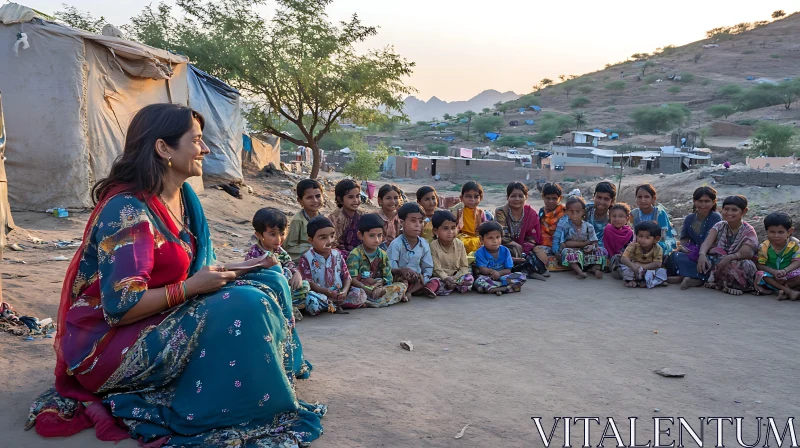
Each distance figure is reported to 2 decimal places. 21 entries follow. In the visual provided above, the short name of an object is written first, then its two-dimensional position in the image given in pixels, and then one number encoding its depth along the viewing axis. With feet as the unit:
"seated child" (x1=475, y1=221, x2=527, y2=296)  20.12
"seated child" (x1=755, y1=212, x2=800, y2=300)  19.49
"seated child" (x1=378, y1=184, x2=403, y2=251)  20.80
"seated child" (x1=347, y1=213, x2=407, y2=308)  17.79
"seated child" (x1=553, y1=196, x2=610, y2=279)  23.17
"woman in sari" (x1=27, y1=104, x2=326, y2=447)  8.20
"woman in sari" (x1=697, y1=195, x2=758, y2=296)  20.48
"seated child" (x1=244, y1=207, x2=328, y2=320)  15.23
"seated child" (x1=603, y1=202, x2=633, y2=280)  23.11
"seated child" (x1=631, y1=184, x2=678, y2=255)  23.47
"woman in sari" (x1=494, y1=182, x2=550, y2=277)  23.45
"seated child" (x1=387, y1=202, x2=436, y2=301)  19.03
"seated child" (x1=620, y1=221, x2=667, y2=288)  21.49
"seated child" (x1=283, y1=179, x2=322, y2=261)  18.74
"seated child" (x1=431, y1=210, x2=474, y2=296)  19.86
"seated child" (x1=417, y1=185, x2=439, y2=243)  22.26
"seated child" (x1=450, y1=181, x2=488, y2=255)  22.80
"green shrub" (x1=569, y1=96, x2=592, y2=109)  203.92
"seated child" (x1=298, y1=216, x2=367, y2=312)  16.72
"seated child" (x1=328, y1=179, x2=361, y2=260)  19.72
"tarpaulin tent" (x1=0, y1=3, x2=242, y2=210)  26.14
